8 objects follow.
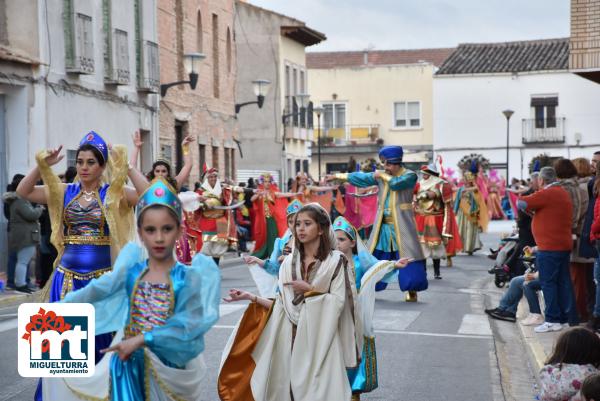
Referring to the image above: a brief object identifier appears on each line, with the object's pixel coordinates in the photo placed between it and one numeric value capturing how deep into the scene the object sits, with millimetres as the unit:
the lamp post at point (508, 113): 51812
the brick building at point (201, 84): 32469
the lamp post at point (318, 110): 39850
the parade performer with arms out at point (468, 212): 26266
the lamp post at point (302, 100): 38631
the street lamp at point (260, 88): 33969
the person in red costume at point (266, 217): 26156
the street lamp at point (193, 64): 27781
